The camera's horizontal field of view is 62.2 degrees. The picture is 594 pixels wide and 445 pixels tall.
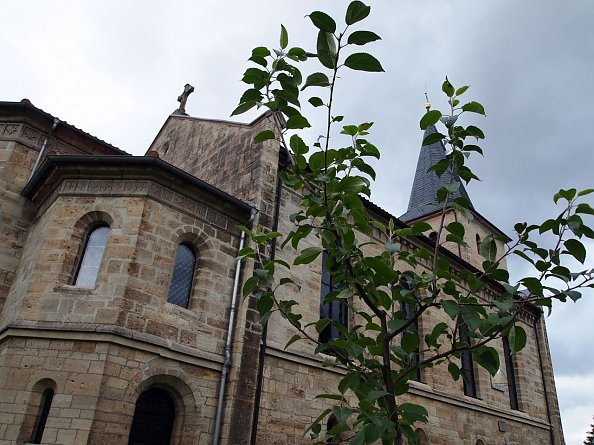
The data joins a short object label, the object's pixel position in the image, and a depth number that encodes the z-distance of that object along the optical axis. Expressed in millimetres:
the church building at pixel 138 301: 6621
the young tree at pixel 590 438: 36788
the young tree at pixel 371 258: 2703
